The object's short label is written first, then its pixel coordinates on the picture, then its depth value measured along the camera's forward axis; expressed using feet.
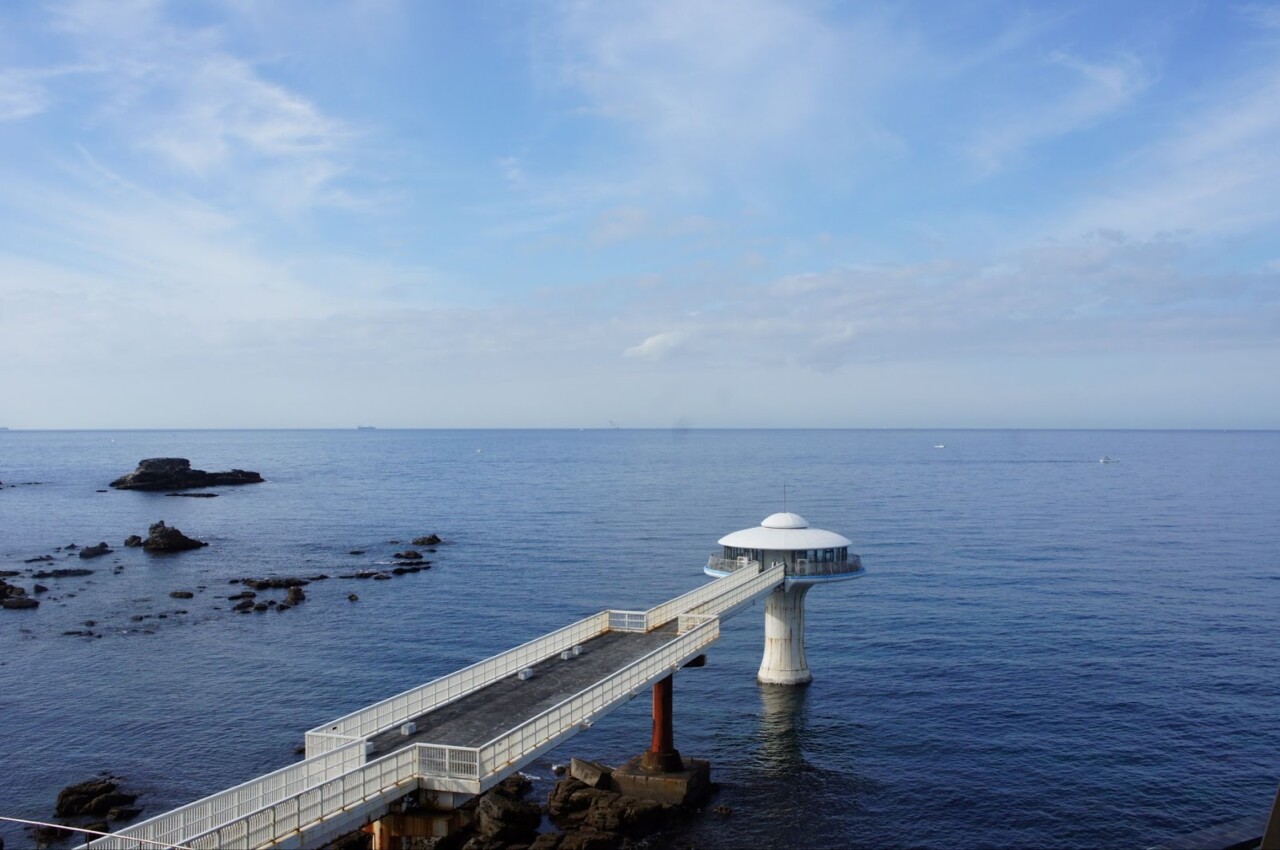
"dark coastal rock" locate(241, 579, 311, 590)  268.41
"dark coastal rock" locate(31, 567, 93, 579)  287.28
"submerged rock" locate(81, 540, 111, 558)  323.57
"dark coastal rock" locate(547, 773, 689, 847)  116.47
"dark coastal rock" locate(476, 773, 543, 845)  113.60
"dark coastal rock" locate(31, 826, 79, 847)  114.83
